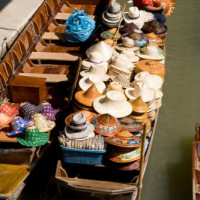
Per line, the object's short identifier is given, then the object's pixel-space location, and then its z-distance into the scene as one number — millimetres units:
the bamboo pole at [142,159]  9845
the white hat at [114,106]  11264
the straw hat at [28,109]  11944
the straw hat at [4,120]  11597
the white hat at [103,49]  13816
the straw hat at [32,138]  11000
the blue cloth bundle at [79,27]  15991
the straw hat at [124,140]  10245
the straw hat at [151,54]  14058
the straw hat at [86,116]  11197
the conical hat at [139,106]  11392
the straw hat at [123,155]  10366
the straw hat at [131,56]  13884
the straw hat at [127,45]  14451
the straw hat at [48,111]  12163
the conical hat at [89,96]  11695
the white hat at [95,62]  13363
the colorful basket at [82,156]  10411
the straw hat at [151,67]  13190
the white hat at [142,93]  11853
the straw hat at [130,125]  11046
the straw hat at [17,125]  11257
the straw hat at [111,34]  15304
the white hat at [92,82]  12359
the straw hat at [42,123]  11476
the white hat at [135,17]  16127
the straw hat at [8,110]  12148
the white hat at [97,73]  12873
